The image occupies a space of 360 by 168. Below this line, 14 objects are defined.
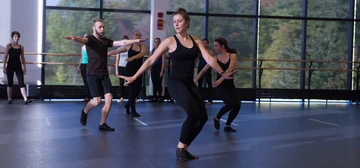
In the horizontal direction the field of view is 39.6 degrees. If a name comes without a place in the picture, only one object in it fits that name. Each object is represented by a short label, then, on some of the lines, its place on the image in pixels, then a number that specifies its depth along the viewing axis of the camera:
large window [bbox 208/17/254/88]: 14.01
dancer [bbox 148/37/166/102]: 12.40
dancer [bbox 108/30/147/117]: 8.18
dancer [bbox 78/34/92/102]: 9.79
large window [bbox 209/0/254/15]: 13.98
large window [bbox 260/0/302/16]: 14.22
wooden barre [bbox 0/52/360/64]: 13.28
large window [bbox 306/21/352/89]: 14.55
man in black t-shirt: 6.54
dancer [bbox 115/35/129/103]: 10.26
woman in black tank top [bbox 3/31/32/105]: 10.64
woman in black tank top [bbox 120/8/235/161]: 4.67
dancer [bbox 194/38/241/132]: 6.75
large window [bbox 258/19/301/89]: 14.24
